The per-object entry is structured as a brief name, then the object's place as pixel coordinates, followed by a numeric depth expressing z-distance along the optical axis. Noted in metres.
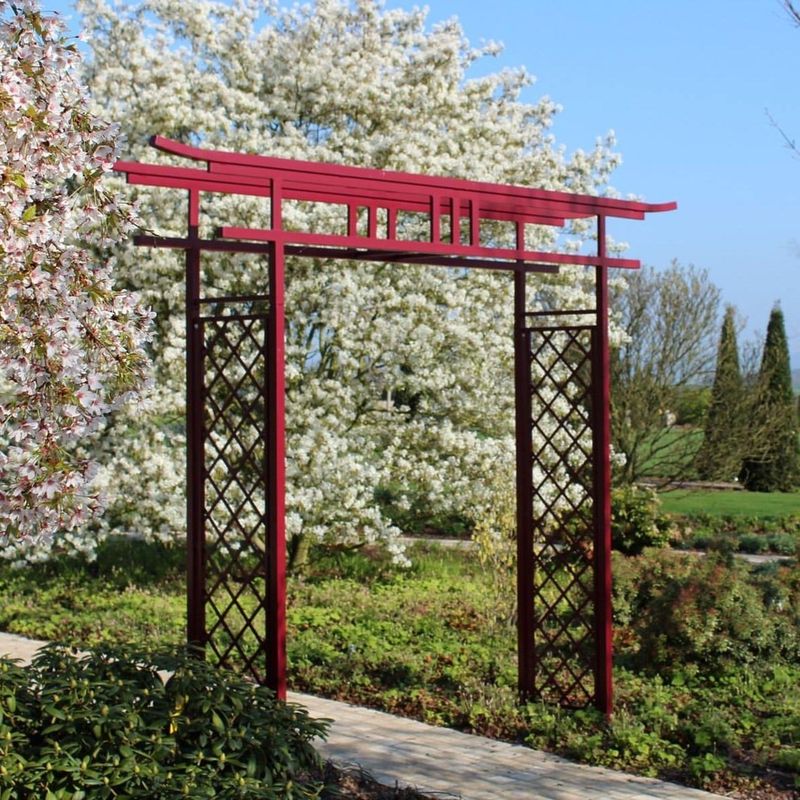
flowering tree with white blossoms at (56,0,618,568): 10.05
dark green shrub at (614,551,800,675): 7.19
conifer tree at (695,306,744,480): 16.42
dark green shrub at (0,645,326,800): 4.14
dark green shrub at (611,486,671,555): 11.91
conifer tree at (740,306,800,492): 19.45
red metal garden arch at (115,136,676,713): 5.20
